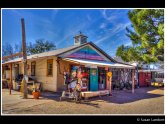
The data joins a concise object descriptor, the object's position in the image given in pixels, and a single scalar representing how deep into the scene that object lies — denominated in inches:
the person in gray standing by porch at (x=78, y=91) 259.8
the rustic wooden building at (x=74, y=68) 362.0
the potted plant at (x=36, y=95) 277.0
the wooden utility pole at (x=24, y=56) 278.3
